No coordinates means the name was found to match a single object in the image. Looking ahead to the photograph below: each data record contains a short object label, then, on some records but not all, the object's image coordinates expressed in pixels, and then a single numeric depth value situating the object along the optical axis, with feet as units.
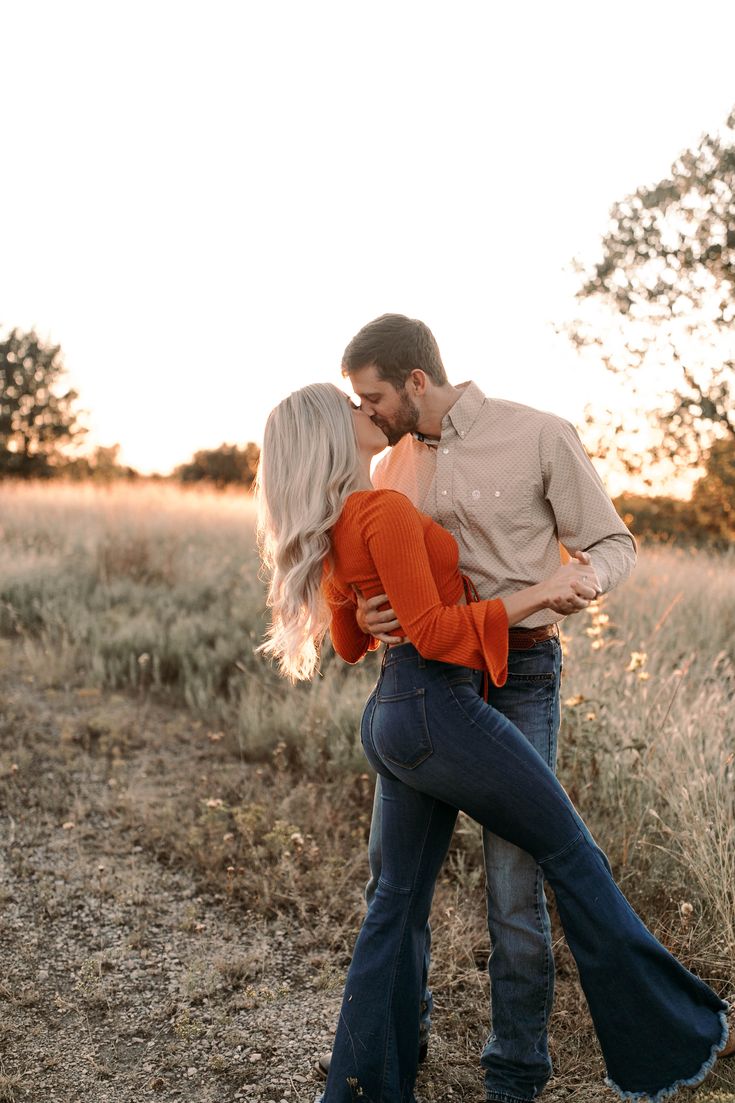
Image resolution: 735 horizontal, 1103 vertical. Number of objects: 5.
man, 8.46
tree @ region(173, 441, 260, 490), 114.83
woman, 7.47
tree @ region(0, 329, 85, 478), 124.98
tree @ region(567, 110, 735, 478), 48.14
